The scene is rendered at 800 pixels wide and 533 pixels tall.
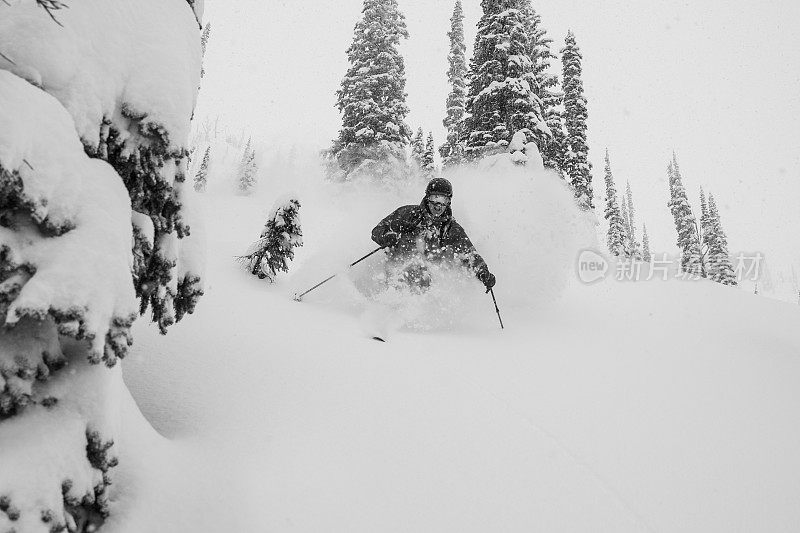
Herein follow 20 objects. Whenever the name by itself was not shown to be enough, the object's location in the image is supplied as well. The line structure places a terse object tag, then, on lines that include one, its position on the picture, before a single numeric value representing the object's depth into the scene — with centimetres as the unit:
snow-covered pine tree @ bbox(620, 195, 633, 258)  4062
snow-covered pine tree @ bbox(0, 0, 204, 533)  153
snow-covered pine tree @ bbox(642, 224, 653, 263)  6944
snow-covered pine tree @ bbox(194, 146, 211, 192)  3682
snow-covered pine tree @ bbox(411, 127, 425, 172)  3160
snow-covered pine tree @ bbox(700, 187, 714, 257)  4112
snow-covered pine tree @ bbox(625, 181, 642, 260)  6372
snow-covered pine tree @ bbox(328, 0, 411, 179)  2186
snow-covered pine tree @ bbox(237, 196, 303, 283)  788
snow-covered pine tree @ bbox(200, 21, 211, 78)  2909
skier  726
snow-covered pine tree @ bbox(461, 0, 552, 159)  1520
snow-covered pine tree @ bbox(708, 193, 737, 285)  3869
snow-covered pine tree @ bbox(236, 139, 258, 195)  3788
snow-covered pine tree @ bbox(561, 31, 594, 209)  2530
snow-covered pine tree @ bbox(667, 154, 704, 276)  3991
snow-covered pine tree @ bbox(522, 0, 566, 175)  2170
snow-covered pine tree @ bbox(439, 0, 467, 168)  2866
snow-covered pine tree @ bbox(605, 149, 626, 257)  4006
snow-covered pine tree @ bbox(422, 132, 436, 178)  2822
